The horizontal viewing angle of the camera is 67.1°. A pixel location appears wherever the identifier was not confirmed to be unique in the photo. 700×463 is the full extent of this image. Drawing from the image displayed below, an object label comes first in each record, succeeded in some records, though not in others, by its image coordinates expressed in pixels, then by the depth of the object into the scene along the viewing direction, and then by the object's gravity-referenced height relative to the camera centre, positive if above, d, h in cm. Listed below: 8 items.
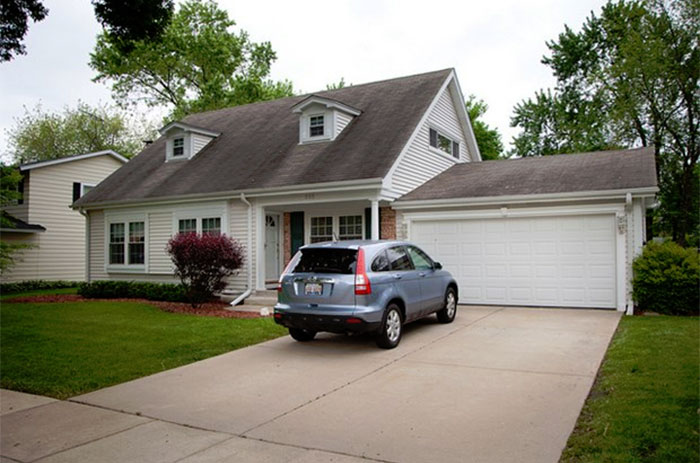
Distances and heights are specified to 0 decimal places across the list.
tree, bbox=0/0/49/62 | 852 +366
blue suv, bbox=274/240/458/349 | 779 -75
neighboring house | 2269 +111
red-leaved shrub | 1393 -49
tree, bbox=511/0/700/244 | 2558 +788
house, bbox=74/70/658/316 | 1230 +120
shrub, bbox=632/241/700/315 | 1082 -81
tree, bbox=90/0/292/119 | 3466 +1211
